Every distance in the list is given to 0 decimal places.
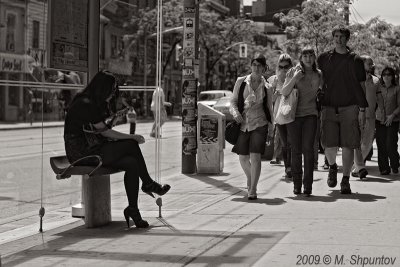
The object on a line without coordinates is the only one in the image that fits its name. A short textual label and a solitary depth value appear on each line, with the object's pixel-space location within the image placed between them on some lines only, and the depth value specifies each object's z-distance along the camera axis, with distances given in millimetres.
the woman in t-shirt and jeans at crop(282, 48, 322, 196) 9914
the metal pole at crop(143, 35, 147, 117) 9991
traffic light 59688
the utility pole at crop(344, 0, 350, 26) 26142
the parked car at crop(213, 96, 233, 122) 34612
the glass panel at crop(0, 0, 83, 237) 7516
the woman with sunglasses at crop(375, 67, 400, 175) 12820
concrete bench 7363
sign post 13148
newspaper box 13148
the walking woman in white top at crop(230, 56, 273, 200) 9719
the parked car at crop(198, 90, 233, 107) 45594
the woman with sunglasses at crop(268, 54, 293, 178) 11328
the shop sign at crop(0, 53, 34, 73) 6936
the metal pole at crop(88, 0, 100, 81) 8289
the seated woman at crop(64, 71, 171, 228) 7434
